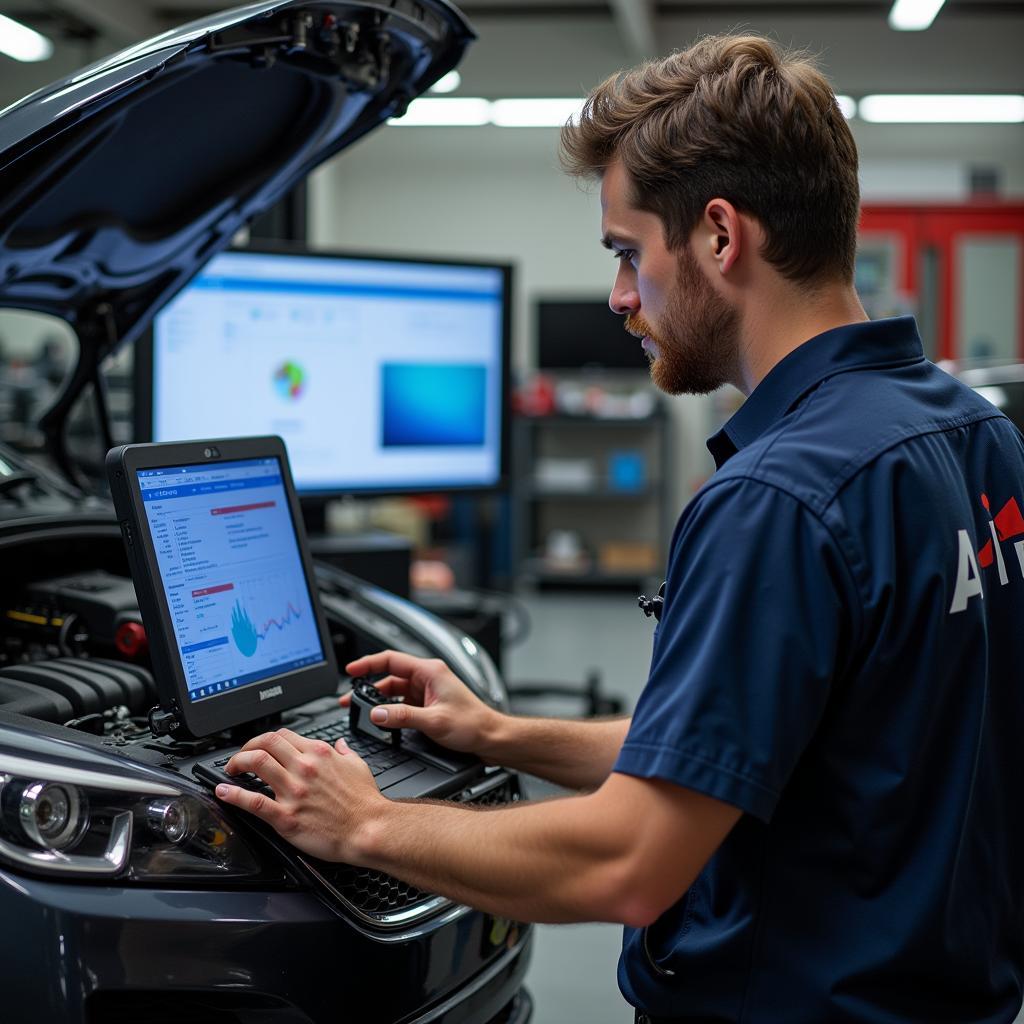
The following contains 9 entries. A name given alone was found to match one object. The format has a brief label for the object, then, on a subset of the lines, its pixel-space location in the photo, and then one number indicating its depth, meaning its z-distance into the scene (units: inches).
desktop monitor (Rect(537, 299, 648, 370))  364.5
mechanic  39.5
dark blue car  43.9
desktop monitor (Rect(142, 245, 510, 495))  100.7
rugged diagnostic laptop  52.6
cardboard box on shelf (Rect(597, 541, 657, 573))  339.6
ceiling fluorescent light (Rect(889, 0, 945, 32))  293.0
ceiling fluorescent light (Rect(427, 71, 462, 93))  323.3
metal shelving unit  343.9
